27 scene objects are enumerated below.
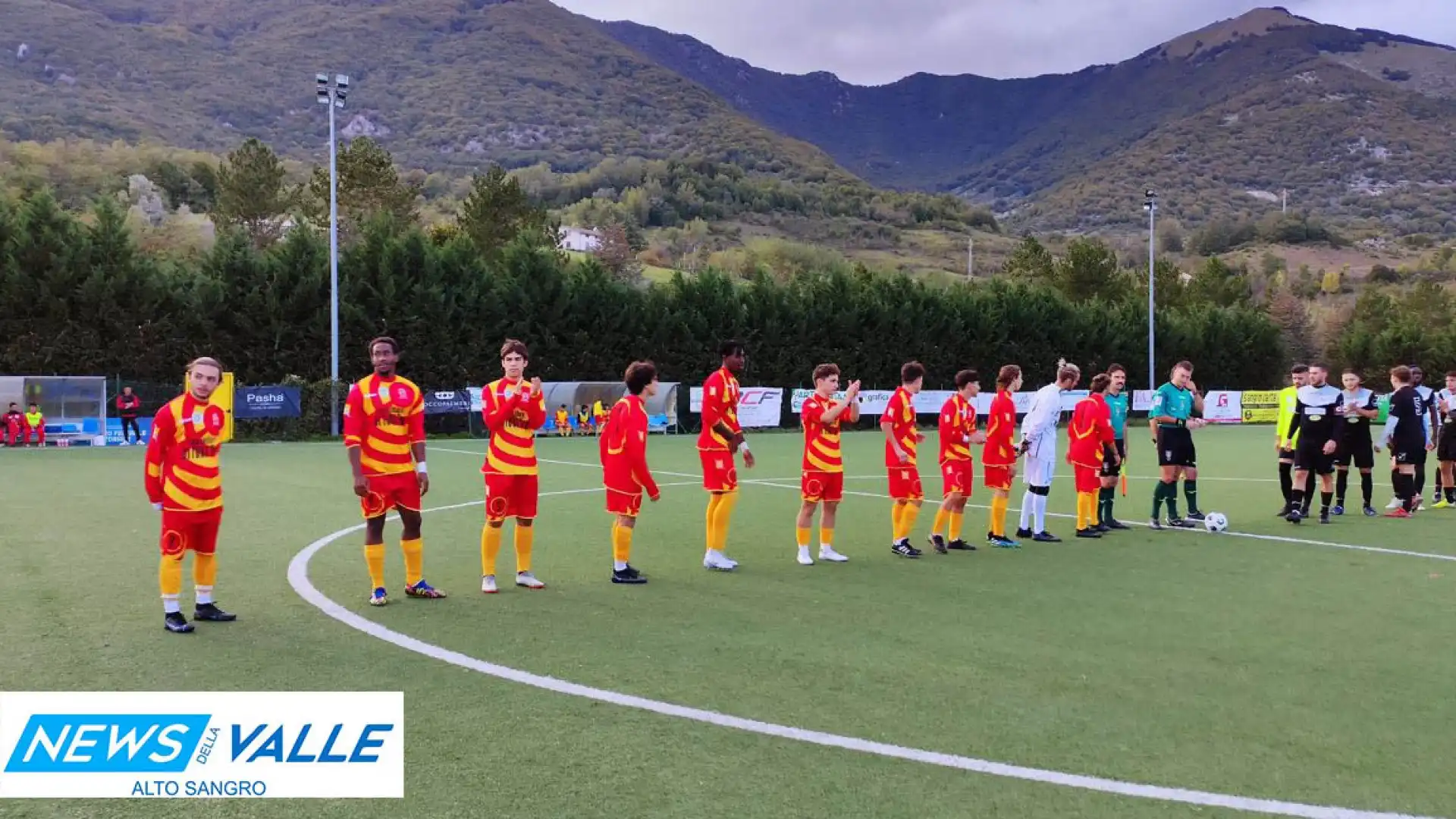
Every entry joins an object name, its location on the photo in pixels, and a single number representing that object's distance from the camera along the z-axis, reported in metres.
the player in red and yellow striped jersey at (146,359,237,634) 6.48
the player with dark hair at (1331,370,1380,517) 12.84
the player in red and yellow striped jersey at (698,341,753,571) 8.80
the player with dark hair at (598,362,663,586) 8.10
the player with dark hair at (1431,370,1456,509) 14.47
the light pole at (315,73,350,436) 28.31
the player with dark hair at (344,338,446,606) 7.13
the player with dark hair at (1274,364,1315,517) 13.12
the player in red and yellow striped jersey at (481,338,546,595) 7.72
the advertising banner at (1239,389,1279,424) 46.94
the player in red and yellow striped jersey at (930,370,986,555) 10.12
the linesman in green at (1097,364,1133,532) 11.85
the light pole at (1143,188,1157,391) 42.89
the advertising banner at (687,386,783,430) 34.94
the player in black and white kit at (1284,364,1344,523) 12.72
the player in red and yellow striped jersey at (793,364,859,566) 9.24
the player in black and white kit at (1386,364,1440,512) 13.62
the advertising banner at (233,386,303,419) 28.44
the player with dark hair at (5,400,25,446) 24.44
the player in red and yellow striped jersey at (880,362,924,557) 9.63
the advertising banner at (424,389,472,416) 30.61
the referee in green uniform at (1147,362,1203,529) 11.98
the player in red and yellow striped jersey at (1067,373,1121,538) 11.34
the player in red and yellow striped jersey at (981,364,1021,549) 10.49
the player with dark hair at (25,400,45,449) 24.84
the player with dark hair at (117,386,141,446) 25.86
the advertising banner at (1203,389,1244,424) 44.84
